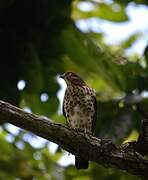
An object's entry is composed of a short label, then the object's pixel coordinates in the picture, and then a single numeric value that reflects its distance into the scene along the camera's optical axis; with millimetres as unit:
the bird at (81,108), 13562
